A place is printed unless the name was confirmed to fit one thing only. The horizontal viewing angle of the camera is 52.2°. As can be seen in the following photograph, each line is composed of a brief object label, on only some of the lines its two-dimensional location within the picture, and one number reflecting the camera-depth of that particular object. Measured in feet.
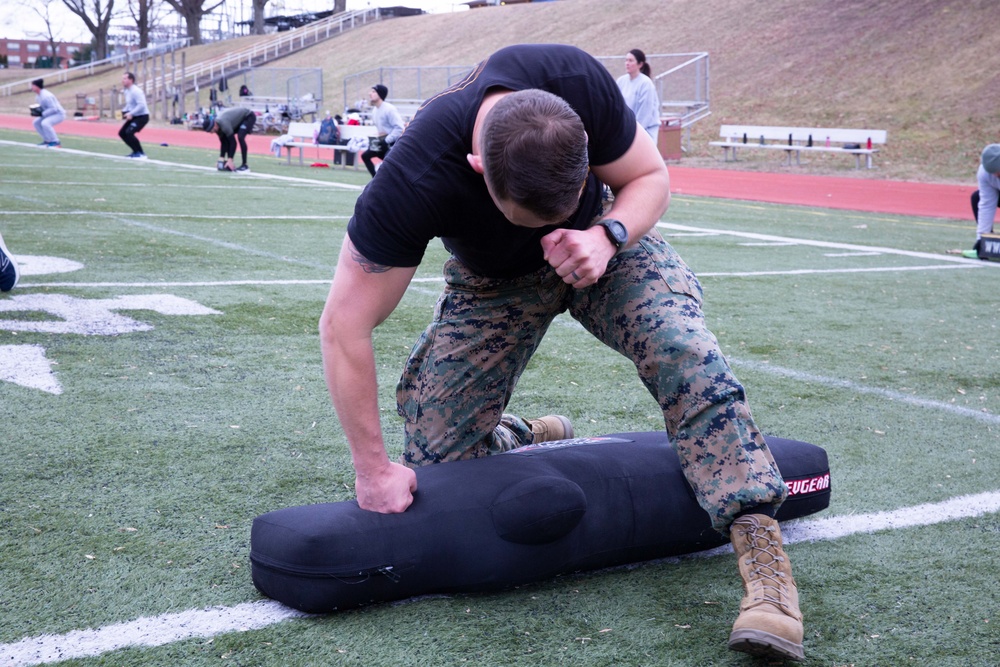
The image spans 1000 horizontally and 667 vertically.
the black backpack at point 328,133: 70.38
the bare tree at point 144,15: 235.61
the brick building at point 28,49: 329.09
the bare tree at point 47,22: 234.99
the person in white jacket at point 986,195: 29.68
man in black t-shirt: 7.14
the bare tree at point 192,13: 227.61
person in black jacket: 57.26
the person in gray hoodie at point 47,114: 70.28
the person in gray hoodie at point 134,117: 63.26
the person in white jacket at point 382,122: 55.21
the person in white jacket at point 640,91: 39.73
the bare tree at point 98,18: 227.40
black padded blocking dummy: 7.82
